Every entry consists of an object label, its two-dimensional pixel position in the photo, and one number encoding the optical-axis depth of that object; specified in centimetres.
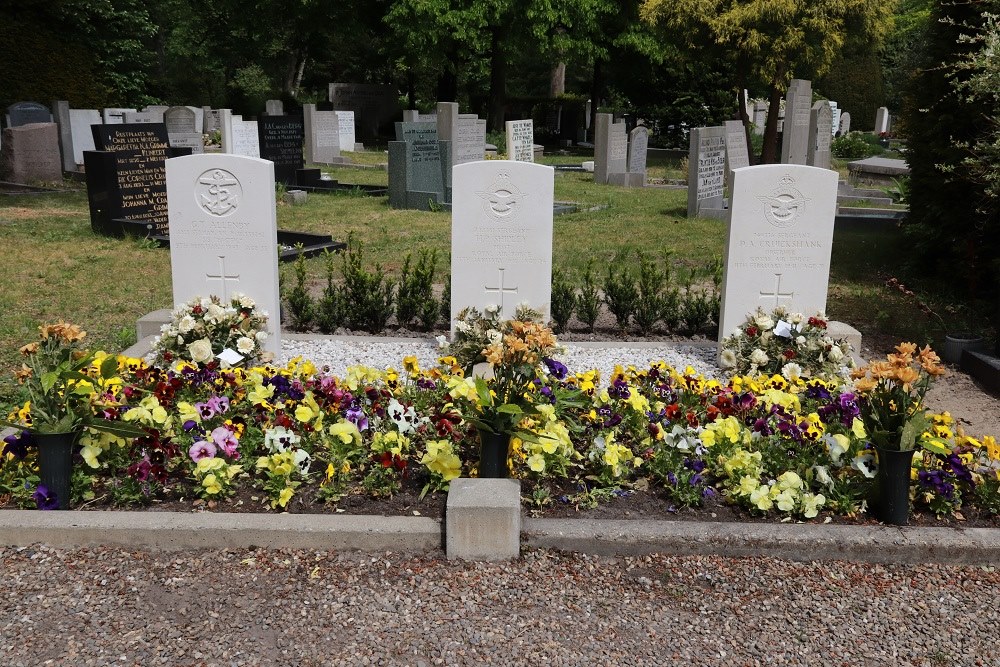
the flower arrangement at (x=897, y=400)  416
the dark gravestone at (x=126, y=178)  1248
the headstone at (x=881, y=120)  4044
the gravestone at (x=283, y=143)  1867
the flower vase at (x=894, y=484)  415
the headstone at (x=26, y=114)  2132
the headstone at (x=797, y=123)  1889
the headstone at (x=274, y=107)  2883
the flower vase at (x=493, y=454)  431
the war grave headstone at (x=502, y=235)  688
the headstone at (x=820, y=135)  1877
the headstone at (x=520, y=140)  2032
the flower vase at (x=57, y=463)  419
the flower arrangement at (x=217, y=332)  608
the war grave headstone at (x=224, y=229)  663
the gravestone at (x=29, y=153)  1839
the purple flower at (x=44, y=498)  416
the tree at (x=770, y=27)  2302
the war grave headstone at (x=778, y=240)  669
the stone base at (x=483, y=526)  392
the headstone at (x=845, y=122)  3915
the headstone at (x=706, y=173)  1540
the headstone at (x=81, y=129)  2183
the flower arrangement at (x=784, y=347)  637
